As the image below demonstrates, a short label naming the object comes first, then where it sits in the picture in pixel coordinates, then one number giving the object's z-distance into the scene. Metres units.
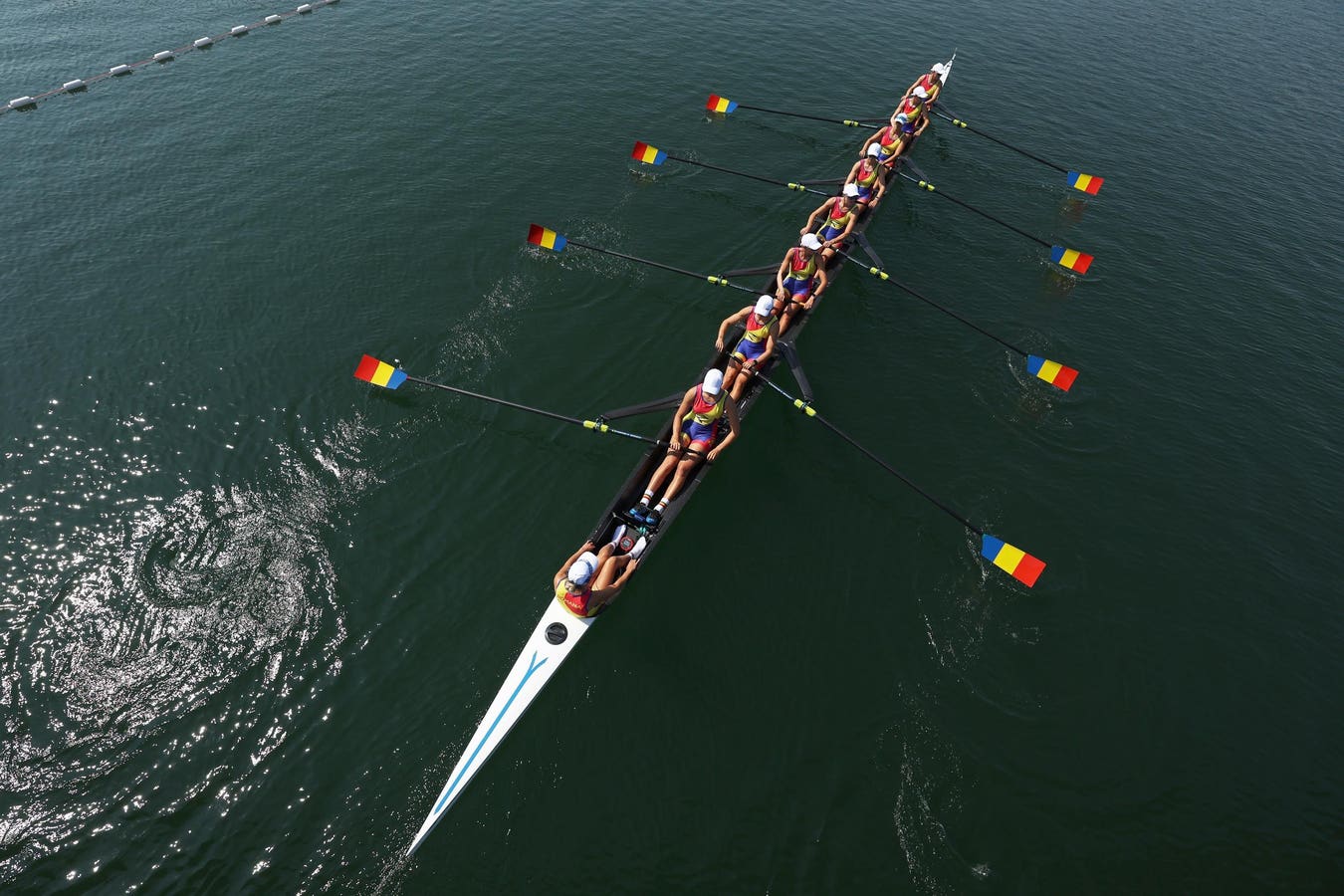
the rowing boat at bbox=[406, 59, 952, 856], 11.97
